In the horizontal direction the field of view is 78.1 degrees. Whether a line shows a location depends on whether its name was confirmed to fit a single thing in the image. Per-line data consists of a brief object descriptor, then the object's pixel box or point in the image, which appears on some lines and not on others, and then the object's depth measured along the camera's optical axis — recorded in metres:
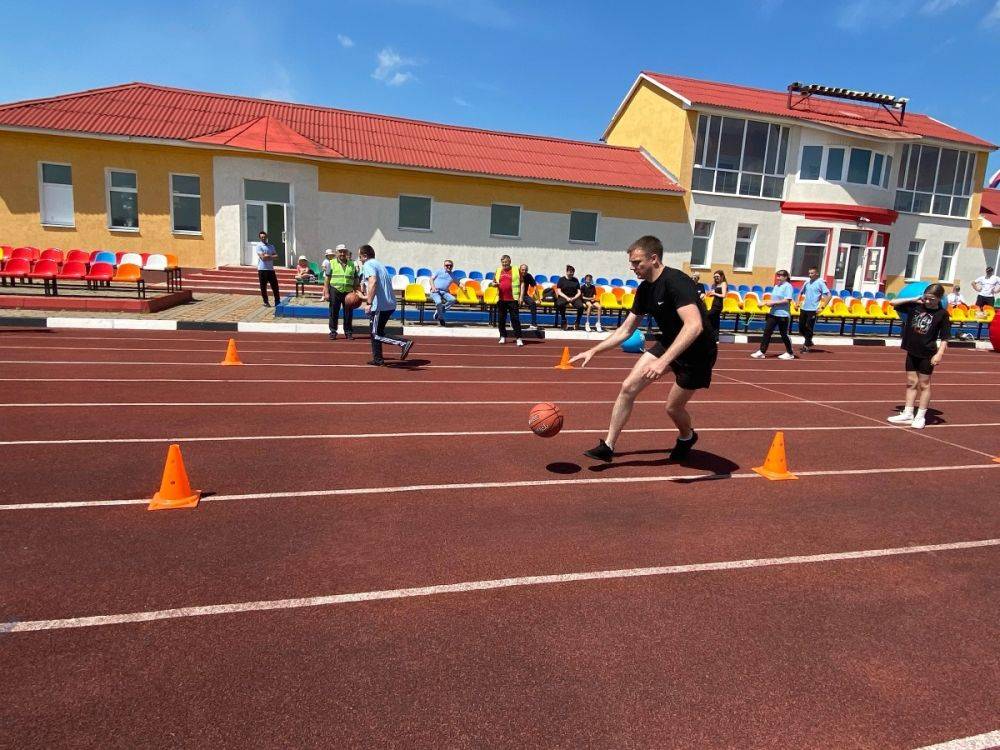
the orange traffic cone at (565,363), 11.96
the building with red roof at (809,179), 27.22
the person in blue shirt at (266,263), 16.83
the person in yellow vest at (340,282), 12.78
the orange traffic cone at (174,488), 4.71
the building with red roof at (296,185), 20.67
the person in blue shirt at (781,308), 14.20
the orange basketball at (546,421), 6.06
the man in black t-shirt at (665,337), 5.18
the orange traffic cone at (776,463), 6.05
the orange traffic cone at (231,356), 10.61
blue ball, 12.01
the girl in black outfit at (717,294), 12.20
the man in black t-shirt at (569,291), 17.30
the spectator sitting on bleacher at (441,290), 17.05
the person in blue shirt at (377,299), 10.49
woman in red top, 13.70
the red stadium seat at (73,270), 16.29
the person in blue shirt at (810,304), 14.88
